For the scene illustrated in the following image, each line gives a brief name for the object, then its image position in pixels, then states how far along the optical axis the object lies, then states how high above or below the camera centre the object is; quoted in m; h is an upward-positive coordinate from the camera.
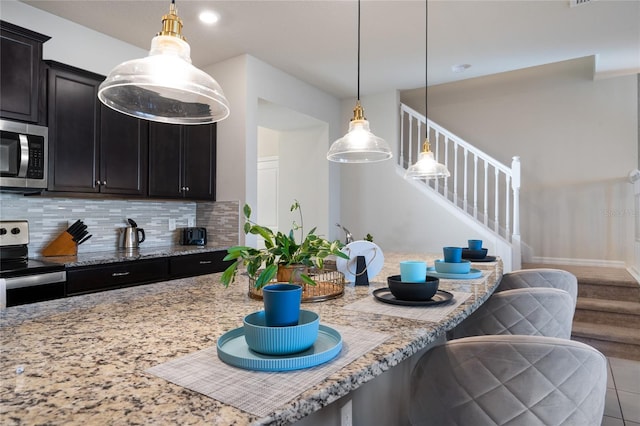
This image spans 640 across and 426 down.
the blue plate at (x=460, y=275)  1.80 -0.29
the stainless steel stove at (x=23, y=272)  2.23 -0.36
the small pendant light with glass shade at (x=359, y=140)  2.12 +0.42
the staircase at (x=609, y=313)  3.11 -0.86
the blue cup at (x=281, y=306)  0.81 -0.20
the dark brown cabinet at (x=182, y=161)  3.48 +0.52
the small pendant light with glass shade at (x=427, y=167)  2.88 +0.37
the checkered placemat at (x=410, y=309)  1.15 -0.30
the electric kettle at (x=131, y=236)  3.41 -0.20
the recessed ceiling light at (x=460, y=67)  4.09 +1.62
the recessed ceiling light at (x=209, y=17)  2.98 +1.58
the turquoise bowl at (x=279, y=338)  0.77 -0.25
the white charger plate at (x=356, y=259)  1.68 -0.20
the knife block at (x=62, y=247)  2.90 -0.26
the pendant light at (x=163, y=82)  1.17 +0.44
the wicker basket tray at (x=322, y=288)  1.37 -0.28
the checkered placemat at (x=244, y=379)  0.62 -0.30
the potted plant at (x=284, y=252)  1.23 -0.12
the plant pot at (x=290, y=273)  1.28 -0.20
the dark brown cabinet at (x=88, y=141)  2.80 +0.58
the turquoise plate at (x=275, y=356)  0.74 -0.29
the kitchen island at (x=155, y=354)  0.59 -0.31
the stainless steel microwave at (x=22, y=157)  2.47 +0.37
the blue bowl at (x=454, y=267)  1.88 -0.26
